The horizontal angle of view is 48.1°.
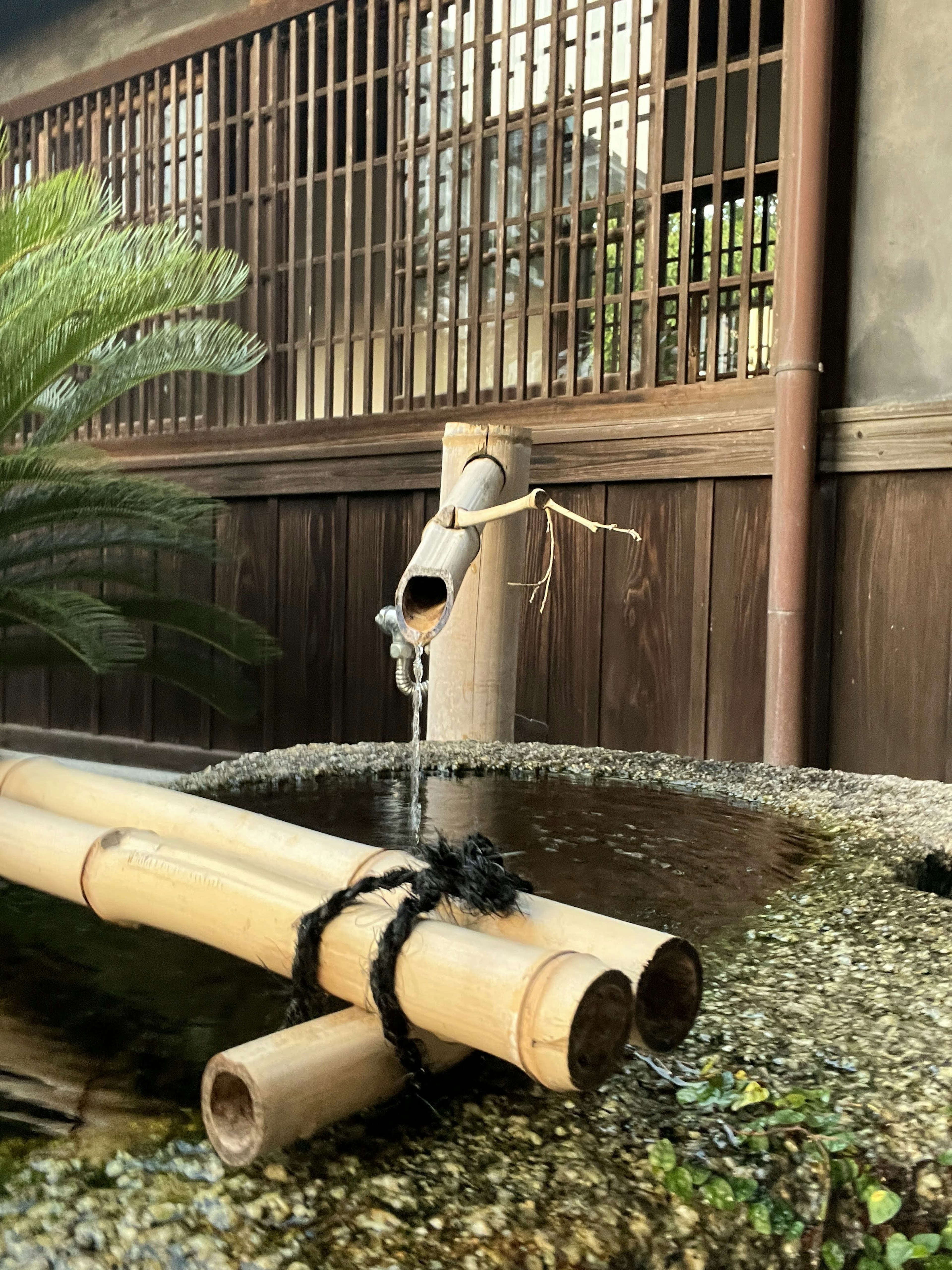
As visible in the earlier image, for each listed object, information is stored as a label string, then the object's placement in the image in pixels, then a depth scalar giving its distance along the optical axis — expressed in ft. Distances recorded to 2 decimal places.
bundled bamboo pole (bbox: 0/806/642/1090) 3.15
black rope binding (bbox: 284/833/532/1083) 3.59
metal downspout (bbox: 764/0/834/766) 12.15
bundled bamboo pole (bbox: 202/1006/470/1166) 3.13
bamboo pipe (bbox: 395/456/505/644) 8.29
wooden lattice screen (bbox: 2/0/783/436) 14.07
